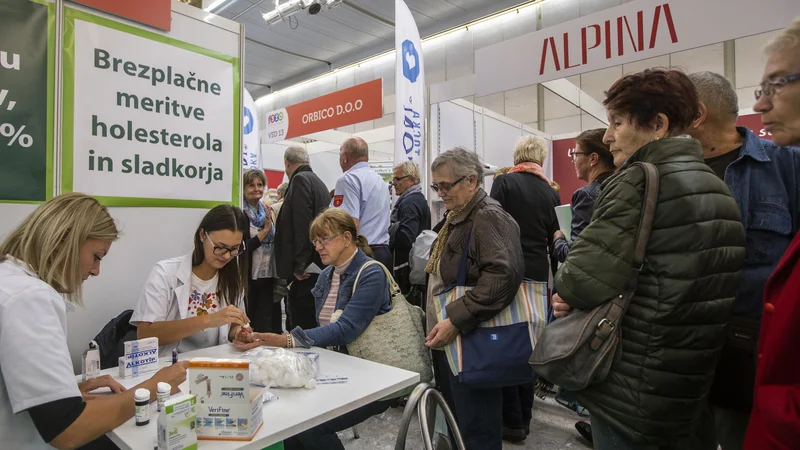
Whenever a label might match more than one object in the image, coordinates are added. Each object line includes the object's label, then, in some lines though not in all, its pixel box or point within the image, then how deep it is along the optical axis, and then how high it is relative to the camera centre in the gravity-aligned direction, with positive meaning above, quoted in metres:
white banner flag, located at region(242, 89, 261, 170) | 5.46 +1.20
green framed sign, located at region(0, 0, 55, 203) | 1.67 +0.50
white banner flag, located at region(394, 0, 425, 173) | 3.41 +1.07
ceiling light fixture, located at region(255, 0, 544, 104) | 7.53 +3.67
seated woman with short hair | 1.72 -0.27
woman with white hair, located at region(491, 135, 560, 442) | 2.69 +0.15
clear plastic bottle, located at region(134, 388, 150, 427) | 1.13 -0.42
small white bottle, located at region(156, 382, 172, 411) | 1.10 -0.38
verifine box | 1.05 -0.38
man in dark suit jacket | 2.89 -0.05
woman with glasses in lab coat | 1.74 -0.23
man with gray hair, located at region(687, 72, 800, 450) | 1.17 +0.00
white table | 1.09 -0.47
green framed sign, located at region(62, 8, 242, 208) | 1.87 +0.53
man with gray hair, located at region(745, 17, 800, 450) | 0.72 -0.15
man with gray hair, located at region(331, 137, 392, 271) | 3.09 +0.24
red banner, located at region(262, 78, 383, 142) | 4.66 +1.39
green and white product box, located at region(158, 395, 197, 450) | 0.97 -0.41
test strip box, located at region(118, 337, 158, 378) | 1.50 -0.41
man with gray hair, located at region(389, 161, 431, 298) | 3.14 +0.11
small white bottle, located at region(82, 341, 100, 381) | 1.43 -0.40
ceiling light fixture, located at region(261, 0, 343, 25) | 6.06 +3.10
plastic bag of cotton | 1.39 -0.42
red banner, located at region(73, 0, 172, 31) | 1.93 +0.97
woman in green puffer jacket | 1.05 -0.13
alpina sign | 2.28 +1.08
